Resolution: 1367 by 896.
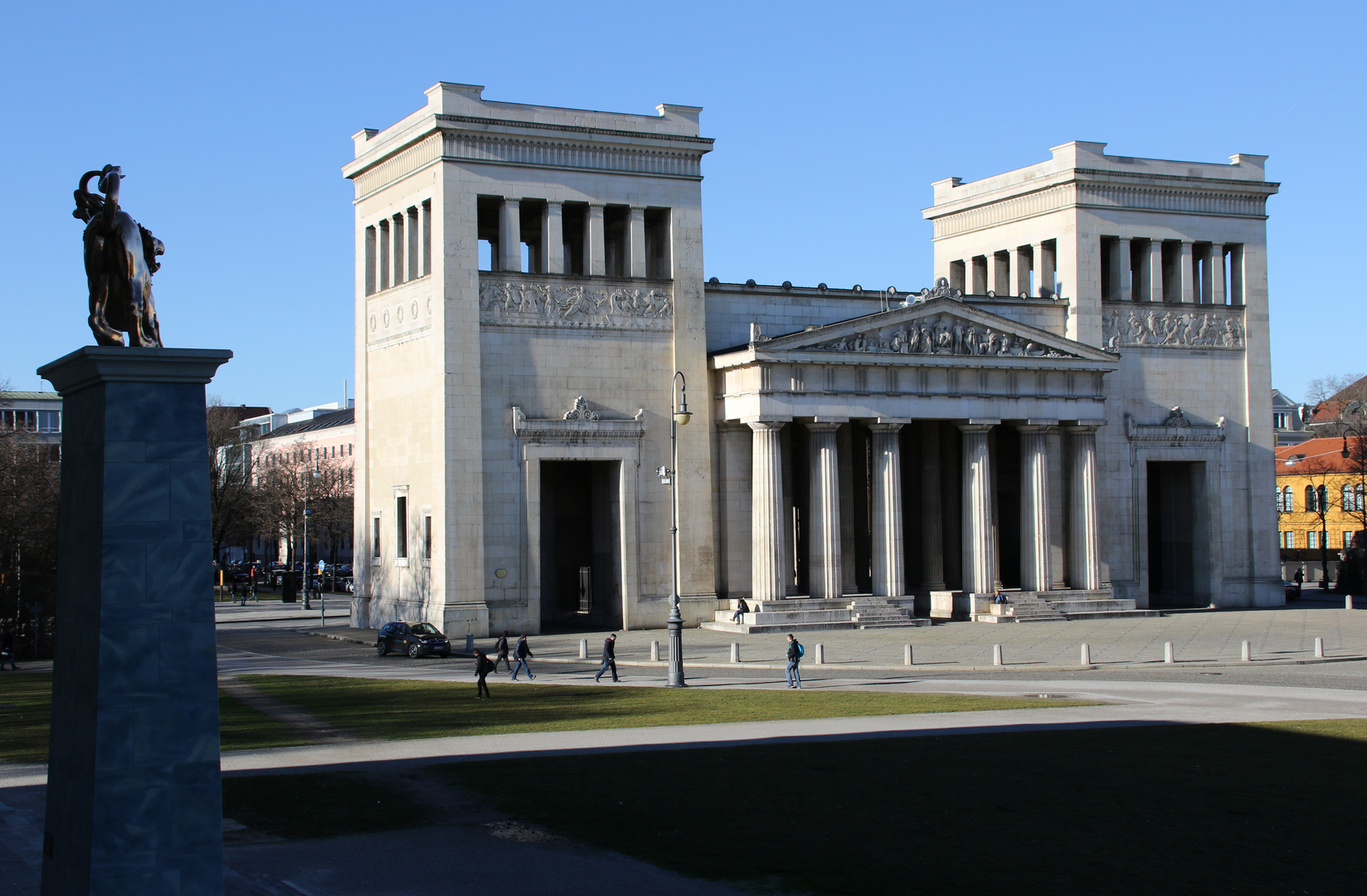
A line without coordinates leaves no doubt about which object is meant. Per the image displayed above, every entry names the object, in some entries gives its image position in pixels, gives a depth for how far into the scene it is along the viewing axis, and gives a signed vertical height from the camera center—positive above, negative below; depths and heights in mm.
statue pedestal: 14242 -1219
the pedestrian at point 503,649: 44584 -4039
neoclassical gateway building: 58344 +5446
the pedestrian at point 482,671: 36188 -3841
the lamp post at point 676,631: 39969 -3188
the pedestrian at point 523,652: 43031 -4004
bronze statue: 15164 +2812
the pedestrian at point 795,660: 39312 -4017
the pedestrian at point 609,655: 41531 -3995
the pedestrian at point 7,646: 50119 -4300
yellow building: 108812 +700
